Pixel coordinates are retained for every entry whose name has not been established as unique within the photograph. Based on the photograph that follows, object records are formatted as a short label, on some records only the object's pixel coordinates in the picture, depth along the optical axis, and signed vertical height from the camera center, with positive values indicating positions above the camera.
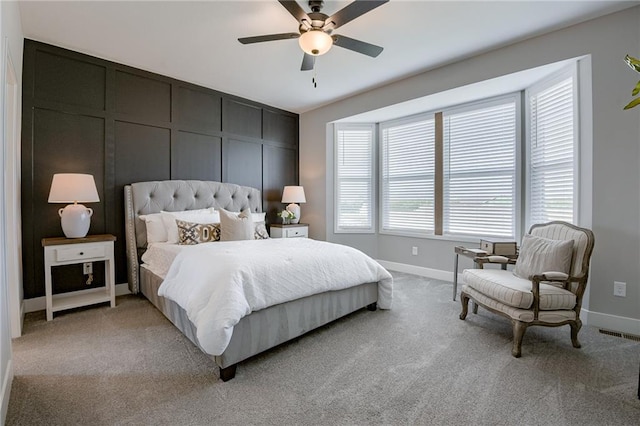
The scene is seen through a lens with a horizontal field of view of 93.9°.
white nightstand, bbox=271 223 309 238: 4.83 -0.33
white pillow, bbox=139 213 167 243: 3.46 -0.22
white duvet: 1.88 -0.52
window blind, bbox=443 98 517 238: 3.81 +0.54
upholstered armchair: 2.25 -0.60
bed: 2.01 -0.75
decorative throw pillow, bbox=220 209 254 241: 3.31 -0.19
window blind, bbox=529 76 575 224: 3.03 +0.64
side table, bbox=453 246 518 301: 2.94 -0.46
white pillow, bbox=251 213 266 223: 4.47 -0.10
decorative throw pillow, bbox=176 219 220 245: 3.31 -0.25
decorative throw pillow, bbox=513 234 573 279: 2.43 -0.39
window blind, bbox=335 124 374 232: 5.19 +0.59
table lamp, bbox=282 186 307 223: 5.00 +0.23
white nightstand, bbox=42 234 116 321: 2.80 -0.48
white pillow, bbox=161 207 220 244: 3.45 -0.09
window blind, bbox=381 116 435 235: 4.56 +0.57
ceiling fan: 2.22 +1.46
